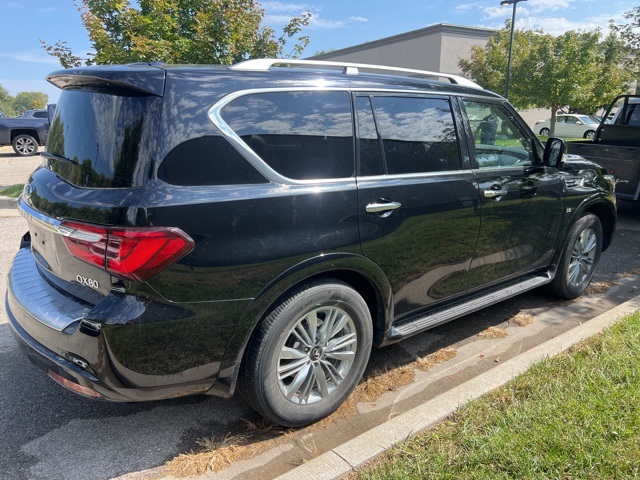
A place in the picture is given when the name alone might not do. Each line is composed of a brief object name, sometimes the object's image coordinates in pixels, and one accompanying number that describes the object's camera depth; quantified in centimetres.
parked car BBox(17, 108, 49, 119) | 2048
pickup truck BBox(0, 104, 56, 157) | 1673
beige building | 3272
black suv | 211
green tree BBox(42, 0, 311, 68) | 732
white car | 2676
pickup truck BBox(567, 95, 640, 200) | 759
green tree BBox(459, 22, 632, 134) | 1995
